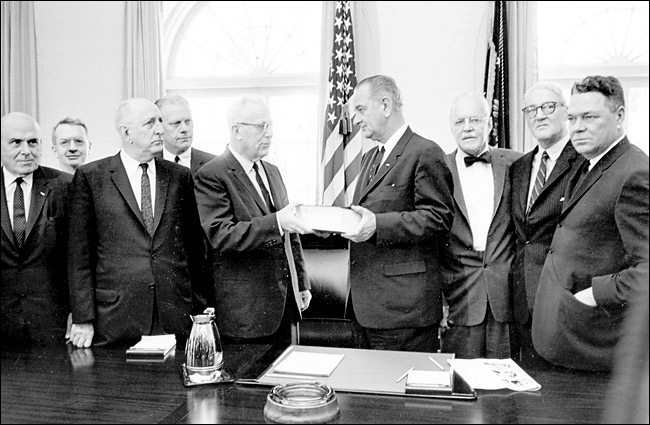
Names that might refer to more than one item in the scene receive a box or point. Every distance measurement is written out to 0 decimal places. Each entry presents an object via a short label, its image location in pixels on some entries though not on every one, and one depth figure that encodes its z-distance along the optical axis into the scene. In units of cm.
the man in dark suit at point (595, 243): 145
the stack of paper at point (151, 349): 211
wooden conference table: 156
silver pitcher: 186
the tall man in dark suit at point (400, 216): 262
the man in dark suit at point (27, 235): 138
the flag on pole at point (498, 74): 402
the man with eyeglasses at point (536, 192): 251
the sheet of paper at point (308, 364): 193
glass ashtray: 151
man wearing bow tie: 283
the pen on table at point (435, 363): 196
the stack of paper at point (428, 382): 172
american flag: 296
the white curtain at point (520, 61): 396
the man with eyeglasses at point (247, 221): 264
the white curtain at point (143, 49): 299
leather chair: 333
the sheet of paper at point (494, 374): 177
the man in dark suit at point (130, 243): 250
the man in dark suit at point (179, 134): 303
